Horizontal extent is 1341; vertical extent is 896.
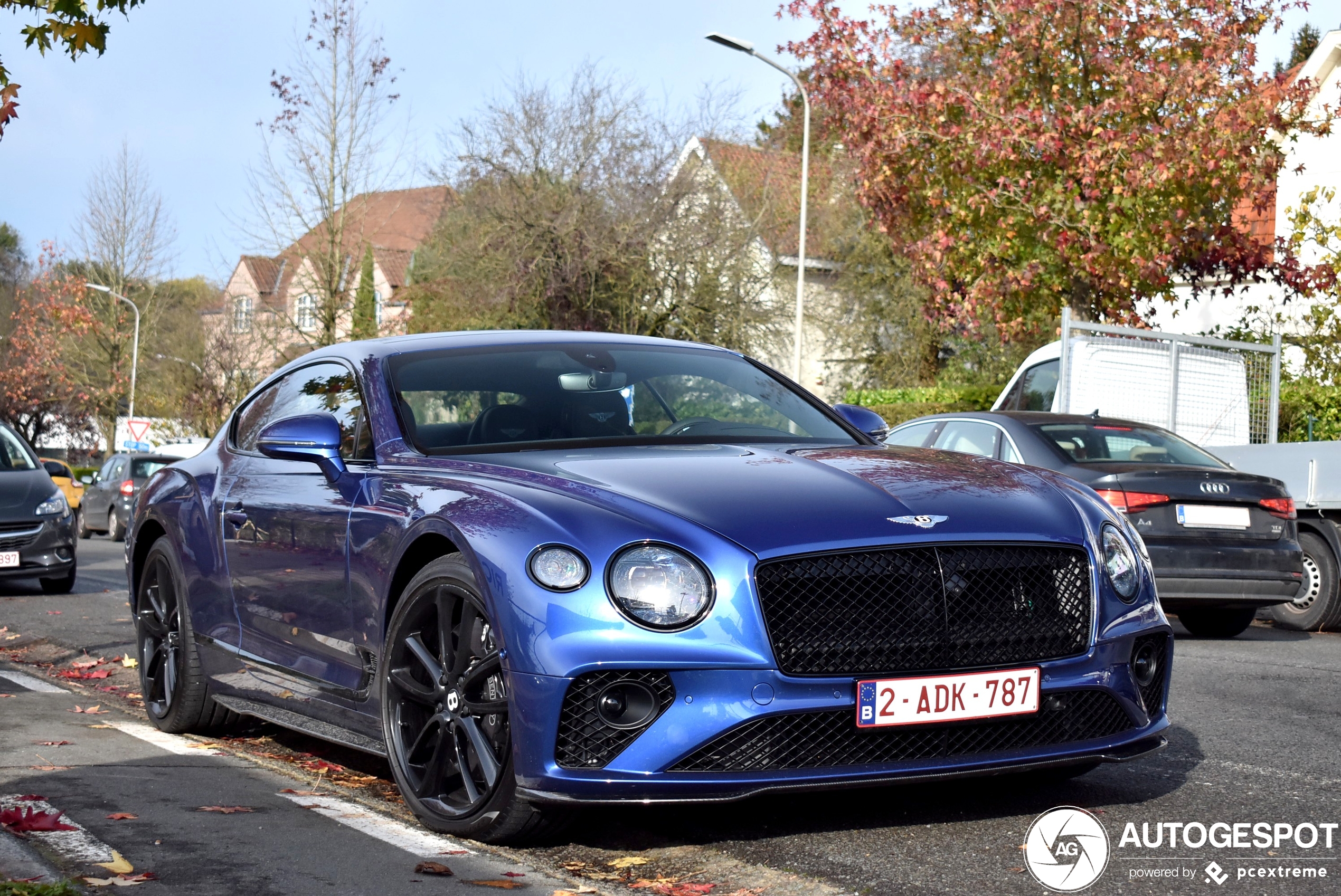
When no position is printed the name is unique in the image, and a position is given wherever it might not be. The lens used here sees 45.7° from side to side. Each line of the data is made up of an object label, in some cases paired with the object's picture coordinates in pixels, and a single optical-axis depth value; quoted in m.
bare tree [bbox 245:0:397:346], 34.72
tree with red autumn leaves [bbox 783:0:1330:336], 19.03
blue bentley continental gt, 4.05
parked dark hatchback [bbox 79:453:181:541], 30.78
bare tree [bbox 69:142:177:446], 59.44
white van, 14.91
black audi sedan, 10.15
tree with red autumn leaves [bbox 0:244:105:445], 56.97
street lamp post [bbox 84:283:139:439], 55.53
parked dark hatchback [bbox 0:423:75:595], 14.43
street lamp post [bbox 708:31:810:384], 24.88
